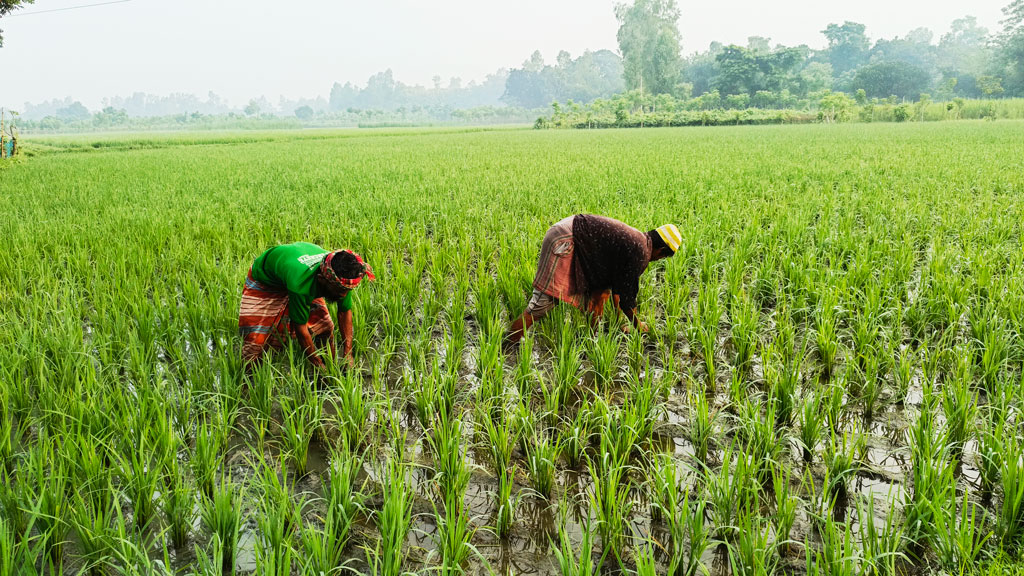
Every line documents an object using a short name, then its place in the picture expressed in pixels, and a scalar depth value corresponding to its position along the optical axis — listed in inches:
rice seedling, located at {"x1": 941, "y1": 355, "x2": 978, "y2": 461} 82.0
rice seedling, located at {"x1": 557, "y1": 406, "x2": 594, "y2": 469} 83.9
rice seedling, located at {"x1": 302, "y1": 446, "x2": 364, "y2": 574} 58.5
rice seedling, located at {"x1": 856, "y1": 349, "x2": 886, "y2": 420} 95.9
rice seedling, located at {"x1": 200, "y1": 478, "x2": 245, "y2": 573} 64.1
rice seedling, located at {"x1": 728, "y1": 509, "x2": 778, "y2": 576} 56.9
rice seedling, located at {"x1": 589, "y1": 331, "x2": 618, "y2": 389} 106.7
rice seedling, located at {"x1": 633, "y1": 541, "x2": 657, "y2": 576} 52.7
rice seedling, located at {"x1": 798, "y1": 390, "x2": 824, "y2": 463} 83.0
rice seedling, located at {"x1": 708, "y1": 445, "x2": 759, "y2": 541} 67.5
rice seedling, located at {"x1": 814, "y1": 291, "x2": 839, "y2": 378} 110.2
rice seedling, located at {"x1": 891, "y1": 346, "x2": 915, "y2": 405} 98.0
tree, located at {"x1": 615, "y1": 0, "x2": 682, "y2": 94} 2432.3
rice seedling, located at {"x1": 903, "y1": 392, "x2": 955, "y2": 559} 62.7
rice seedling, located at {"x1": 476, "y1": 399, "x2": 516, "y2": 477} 80.9
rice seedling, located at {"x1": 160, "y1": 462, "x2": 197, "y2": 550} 67.5
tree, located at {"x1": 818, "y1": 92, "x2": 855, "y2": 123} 1389.0
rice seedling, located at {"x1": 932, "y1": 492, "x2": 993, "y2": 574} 56.8
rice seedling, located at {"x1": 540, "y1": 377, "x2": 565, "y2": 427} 92.1
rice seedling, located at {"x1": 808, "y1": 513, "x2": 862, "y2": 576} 55.4
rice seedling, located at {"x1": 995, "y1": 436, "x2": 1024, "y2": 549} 63.6
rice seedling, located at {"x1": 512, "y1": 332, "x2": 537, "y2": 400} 99.8
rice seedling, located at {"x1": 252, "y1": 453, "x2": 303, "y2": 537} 61.8
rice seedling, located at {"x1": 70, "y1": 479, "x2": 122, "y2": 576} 61.6
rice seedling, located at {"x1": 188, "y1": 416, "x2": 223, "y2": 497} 74.9
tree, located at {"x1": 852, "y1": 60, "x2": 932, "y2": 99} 2037.4
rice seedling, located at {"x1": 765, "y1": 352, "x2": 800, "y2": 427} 92.5
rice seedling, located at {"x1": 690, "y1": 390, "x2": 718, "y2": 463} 84.4
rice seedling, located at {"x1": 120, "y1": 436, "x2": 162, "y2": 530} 68.7
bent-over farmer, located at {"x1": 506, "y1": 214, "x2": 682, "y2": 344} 118.3
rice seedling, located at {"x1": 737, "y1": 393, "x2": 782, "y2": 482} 76.9
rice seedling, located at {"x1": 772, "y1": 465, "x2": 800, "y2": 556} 64.4
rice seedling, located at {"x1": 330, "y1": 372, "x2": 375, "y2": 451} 87.8
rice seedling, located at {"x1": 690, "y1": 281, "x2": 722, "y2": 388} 107.3
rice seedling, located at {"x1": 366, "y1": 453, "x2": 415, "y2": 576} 58.4
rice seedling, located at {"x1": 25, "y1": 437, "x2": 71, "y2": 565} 63.9
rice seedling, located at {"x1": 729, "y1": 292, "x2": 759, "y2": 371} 112.6
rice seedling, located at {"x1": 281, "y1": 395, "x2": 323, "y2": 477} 81.9
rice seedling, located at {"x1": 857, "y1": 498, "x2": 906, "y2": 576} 58.0
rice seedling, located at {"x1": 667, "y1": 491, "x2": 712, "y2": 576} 62.1
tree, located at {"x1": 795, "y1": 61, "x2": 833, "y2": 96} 2128.4
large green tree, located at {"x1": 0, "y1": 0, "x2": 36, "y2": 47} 413.1
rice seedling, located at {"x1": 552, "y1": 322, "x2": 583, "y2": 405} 102.2
